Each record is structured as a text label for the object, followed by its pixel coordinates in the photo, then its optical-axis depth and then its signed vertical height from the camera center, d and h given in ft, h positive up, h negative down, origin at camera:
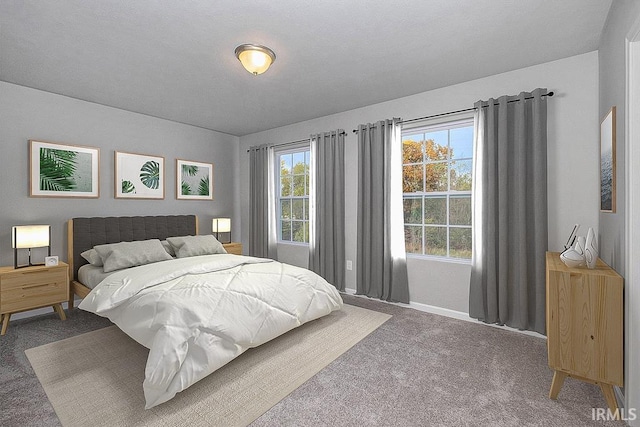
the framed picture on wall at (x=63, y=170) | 11.19 +1.70
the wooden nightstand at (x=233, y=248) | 15.92 -1.80
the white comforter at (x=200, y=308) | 6.30 -2.43
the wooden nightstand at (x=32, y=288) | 9.54 -2.44
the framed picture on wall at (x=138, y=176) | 13.38 +1.72
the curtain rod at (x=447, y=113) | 9.37 +3.60
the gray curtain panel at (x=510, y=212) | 9.14 +0.02
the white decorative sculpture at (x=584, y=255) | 6.44 -0.91
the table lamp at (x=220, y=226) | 16.08 -0.65
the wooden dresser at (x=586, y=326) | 5.77 -2.23
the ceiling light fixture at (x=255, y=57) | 8.18 +4.25
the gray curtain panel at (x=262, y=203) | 16.56 +0.56
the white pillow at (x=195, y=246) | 13.03 -1.42
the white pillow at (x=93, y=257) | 11.55 -1.64
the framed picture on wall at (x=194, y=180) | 15.49 +1.76
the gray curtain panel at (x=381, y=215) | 12.23 -0.08
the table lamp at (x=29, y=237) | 9.98 -0.77
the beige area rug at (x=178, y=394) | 5.83 -3.79
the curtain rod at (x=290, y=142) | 15.45 +3.68
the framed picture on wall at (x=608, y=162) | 6.59 +1.16
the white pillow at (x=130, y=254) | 10.99 -1.51
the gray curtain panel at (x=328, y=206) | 13.89 +0.33
